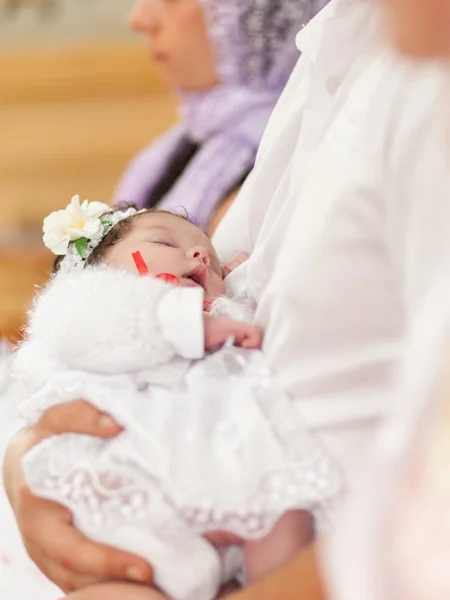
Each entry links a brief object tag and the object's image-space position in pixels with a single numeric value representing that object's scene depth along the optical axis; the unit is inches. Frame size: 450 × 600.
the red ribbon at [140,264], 52.5
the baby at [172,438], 46.1
